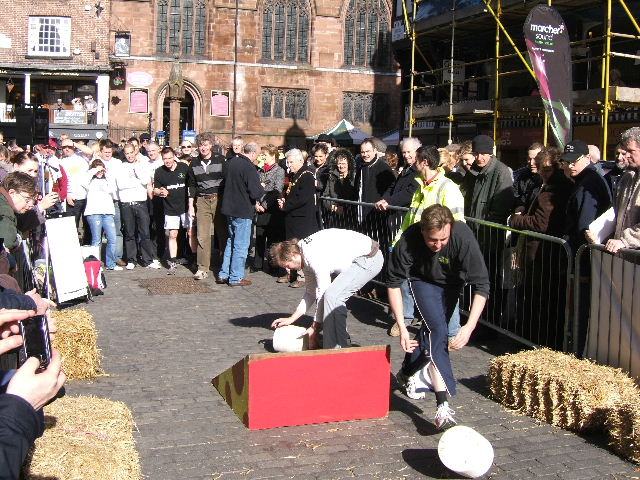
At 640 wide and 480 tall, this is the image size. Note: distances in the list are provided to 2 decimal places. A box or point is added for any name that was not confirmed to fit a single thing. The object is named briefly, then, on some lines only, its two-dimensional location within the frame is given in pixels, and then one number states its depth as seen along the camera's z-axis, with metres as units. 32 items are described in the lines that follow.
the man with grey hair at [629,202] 6.77
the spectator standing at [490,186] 9.04
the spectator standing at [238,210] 12.35
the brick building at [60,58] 42.28
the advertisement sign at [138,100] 43.88
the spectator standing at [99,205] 13.12
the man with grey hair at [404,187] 10.02
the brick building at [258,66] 44.53
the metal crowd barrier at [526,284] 7.83
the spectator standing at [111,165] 13.76
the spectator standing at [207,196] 13.00
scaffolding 13.28
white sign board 10.40
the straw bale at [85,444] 4.36
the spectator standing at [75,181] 13.99
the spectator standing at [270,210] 13.46
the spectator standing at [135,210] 13.80
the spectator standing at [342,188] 12.04
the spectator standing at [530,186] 9.15
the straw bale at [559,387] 5.99
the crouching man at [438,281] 5.87
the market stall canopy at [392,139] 38.56
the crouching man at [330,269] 7.26
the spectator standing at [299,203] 12.25
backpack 11.06
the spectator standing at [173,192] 13.77
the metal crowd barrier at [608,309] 6.58
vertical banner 11.23
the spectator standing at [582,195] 7.68
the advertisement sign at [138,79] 43.94
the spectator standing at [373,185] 11.02
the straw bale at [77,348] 7.08
